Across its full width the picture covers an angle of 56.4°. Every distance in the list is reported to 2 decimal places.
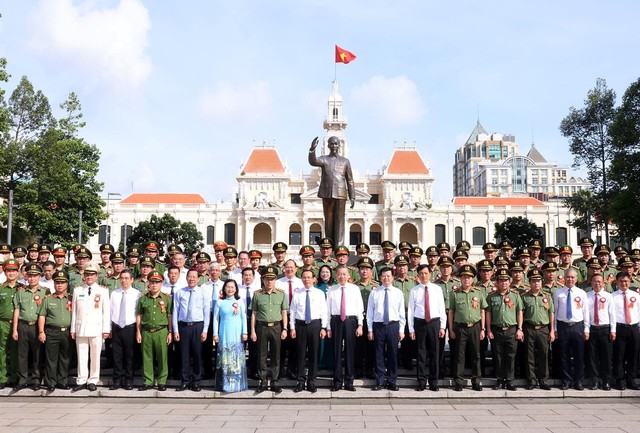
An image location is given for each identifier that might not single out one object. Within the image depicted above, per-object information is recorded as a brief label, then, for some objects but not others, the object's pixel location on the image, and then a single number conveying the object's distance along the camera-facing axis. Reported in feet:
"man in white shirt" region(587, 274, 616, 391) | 28.40
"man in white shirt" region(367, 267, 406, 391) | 27.86
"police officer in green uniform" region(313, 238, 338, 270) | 33.55
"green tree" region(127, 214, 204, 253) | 149.28
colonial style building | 216.54
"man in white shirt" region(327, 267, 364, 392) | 27.91
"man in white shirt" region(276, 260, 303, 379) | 29.32
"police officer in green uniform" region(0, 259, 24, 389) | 28.44
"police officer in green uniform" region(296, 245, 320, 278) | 30.66
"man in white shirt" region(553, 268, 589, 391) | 28.32
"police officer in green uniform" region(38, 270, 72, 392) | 28.09
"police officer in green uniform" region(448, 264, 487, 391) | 27.84
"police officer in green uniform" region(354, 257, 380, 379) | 29.58
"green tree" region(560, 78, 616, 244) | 111.04
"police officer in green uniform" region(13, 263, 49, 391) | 28.19
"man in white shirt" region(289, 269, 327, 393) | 27.68
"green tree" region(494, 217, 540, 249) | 166.50
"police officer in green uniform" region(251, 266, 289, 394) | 27.63
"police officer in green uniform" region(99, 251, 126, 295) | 31.94
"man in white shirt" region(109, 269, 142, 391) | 28.14
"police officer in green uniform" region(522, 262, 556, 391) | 28.14
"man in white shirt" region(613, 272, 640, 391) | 28.53
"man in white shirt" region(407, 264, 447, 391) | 27.81
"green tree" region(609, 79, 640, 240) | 82.33
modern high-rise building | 390.42
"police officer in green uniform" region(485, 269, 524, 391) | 28.02
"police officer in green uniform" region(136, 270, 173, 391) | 27.76
